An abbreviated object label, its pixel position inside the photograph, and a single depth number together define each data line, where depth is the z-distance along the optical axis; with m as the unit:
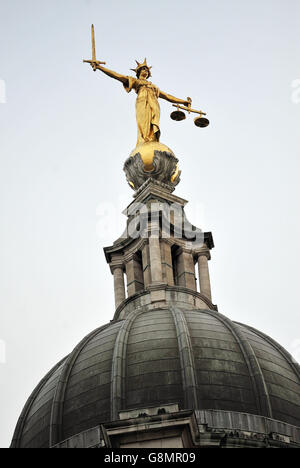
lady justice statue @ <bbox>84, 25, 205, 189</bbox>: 77.94
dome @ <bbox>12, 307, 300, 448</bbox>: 57.88
